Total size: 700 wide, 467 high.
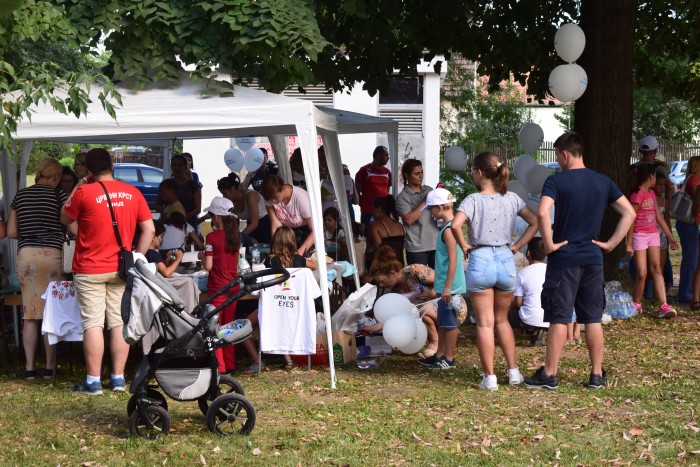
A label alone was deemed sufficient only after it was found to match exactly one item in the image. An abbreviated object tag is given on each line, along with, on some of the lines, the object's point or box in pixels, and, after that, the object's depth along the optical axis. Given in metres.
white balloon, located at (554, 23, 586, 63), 11.05
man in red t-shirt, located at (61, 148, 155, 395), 7.84
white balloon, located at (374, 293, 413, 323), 8.82
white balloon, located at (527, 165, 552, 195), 11.61
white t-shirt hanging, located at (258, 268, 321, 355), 8.68
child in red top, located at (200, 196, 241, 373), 8.77
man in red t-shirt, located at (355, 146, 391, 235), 14.31
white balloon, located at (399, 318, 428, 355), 8.80
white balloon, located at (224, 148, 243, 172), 17.75
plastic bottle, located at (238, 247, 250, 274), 9.04
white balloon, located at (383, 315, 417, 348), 8.58
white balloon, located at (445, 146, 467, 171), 13.84
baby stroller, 6.30
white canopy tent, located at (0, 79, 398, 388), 8.23
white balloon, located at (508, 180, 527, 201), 11.77
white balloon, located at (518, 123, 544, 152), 12.75
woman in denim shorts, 7.69
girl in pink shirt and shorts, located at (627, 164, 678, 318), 11.30
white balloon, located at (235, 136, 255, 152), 18.05
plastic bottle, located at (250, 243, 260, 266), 9.51
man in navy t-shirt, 7.58
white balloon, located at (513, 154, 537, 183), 12.49
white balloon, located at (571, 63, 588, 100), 11.00
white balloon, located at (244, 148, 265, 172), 16.98
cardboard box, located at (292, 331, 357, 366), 9.13
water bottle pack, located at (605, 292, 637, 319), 11.52
